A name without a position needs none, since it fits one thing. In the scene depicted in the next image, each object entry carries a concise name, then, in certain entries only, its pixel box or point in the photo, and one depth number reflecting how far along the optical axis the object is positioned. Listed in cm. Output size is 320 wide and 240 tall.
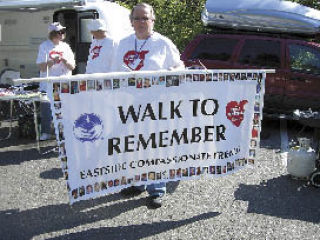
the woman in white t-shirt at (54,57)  753
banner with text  418
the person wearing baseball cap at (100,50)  592
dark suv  876
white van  1109
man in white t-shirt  479
